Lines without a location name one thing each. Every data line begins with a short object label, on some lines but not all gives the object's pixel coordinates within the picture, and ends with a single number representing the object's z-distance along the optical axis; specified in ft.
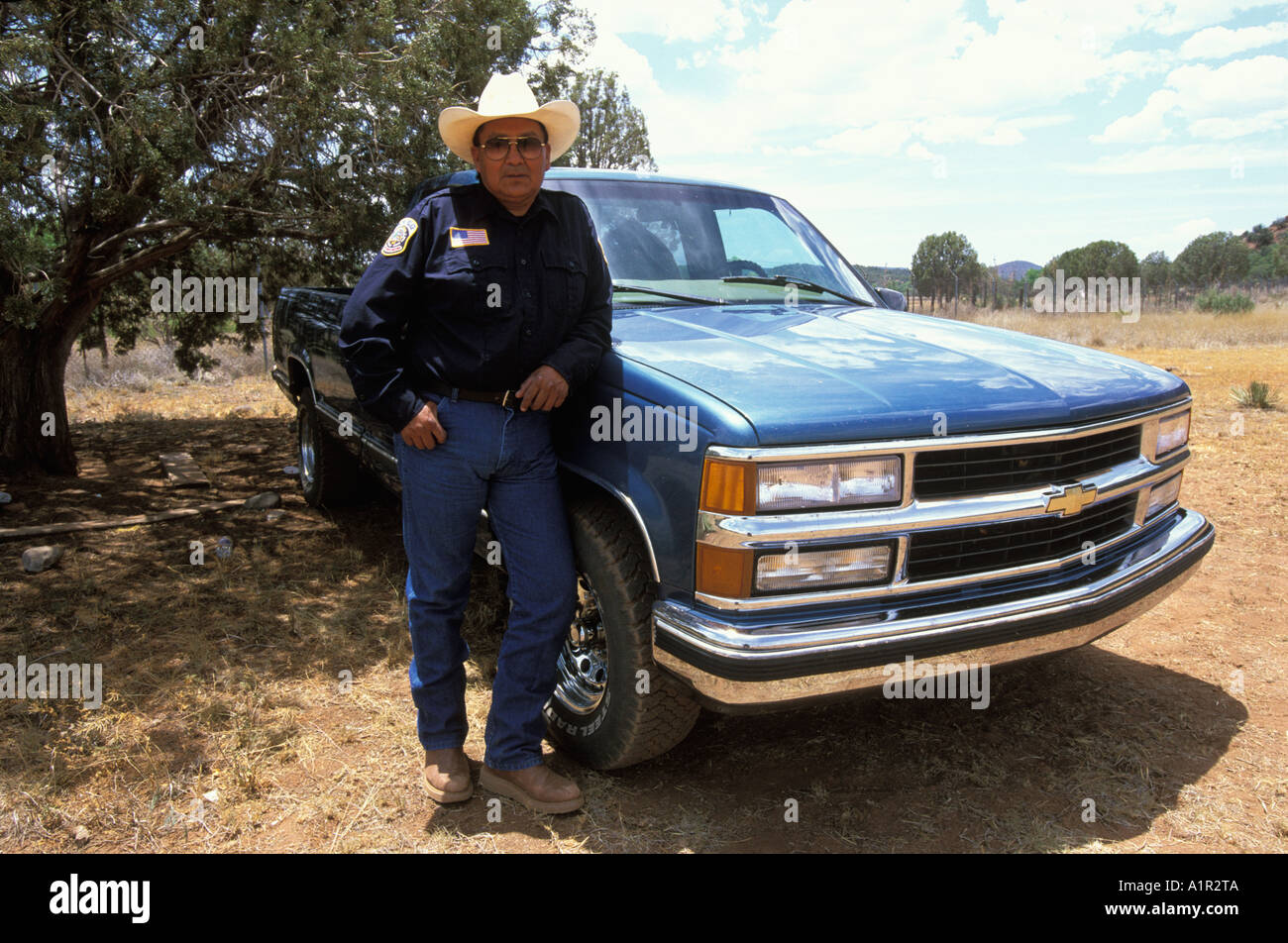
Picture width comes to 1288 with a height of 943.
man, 8.65
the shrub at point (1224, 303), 94.96
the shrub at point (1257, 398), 31.81
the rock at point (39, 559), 15.56
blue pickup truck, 7.54
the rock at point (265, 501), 19.86
